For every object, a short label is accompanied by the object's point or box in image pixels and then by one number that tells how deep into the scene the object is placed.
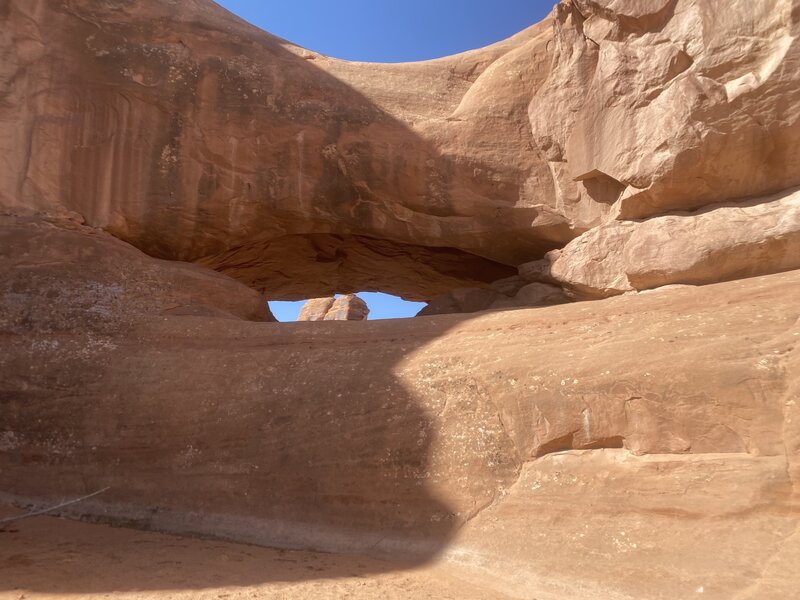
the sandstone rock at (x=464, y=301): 8.97
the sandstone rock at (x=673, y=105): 6.56
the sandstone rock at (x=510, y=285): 9.04
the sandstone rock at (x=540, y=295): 8.17
